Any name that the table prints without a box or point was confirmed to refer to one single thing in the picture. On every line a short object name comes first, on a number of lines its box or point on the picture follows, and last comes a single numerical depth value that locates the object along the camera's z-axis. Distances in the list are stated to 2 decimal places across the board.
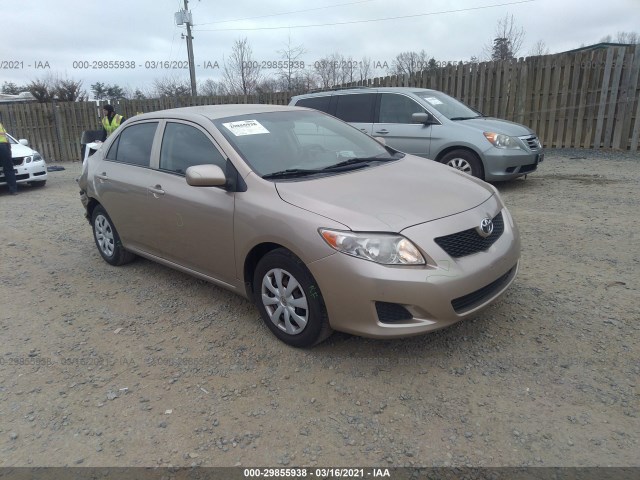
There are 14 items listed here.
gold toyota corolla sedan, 2.86
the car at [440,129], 7.43
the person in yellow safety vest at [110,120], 11.32
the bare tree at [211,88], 30.06
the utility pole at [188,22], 25.29
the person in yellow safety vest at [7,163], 10.09
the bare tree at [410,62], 29.68
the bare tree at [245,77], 26.58
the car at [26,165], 10.79
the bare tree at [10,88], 43.09
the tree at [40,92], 24.06
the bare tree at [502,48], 24.09
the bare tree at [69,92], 24.41
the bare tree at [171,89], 31.20
